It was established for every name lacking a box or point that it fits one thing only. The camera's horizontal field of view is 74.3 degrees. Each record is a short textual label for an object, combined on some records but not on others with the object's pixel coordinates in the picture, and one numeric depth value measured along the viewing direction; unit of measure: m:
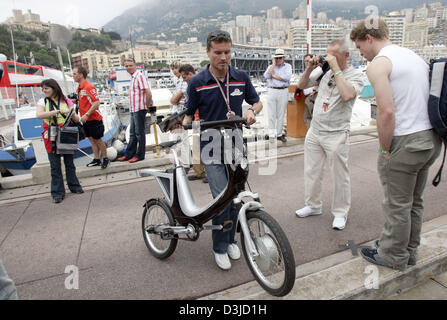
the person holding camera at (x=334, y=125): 3.17
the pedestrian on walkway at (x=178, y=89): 5.36
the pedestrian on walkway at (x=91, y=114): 5.92
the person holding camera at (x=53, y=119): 4.85
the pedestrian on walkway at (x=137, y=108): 6.23
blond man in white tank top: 2.26
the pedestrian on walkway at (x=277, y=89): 7.15
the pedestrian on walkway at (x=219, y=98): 2.67
